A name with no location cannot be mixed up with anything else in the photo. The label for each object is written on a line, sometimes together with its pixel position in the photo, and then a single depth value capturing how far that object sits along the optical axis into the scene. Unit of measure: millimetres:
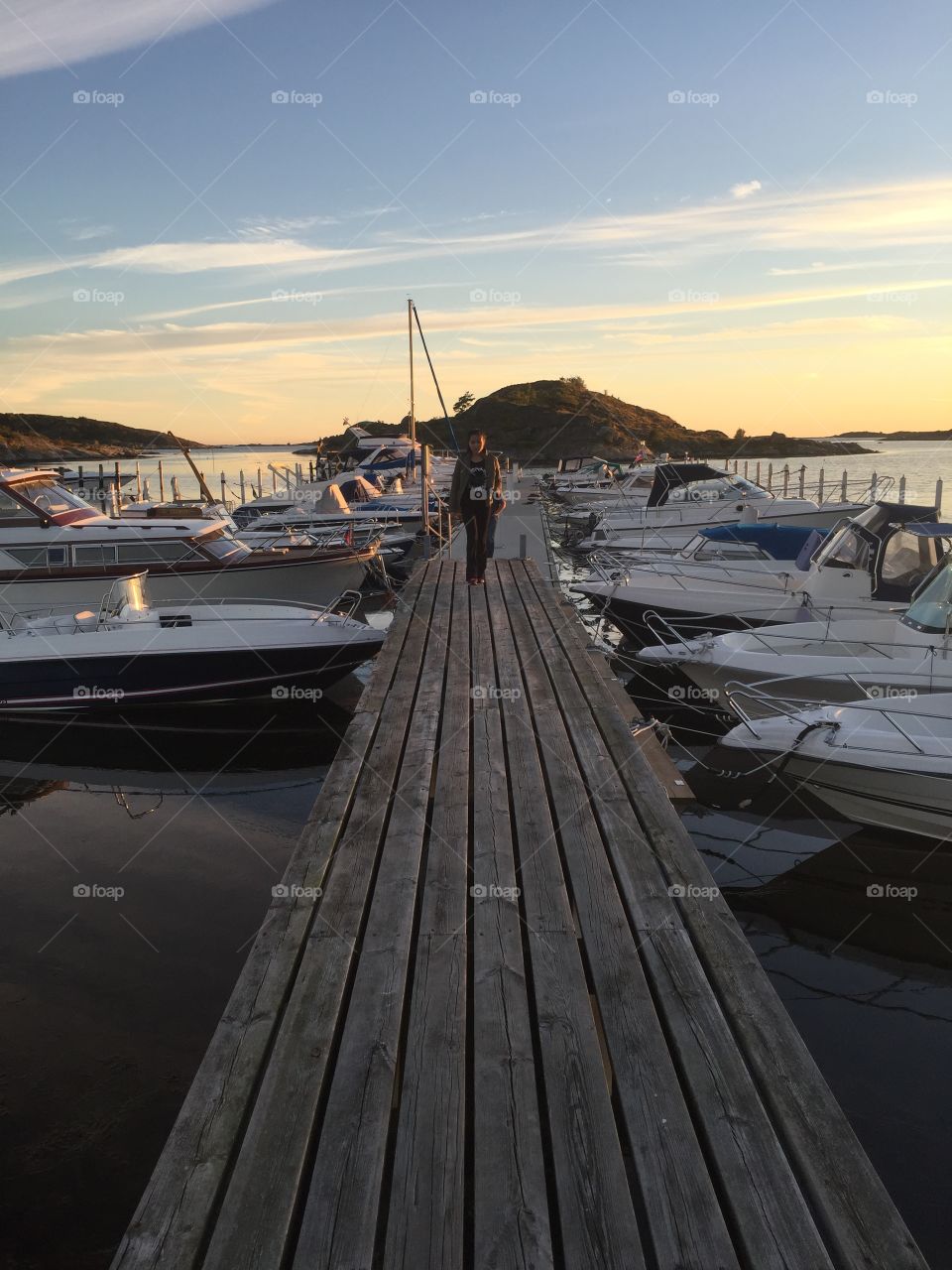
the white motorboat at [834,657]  8695
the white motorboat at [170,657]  11602
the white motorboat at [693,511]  22297
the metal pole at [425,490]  17562
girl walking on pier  11109
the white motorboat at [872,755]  7027
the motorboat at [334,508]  23672
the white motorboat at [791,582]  11797
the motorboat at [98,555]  15055
